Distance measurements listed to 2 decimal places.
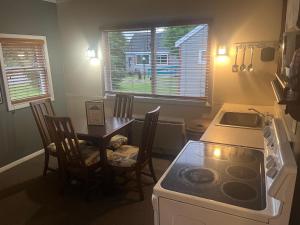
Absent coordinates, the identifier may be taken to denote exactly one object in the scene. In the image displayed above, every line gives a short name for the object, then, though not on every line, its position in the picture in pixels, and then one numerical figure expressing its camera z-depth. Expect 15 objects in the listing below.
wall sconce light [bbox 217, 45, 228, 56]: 3.08
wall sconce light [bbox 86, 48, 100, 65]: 3.93
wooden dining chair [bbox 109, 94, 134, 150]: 3.36
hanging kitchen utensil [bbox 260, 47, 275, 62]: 2.87
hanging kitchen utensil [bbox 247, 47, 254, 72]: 3.02
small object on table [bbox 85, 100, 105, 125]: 2.77
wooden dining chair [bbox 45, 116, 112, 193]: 2.34
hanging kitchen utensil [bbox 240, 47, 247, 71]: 3.05
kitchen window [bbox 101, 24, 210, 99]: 3.37
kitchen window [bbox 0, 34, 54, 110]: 3.26
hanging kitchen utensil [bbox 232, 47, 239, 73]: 3.07
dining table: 2.47
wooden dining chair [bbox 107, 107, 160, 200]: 2.43
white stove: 0.95
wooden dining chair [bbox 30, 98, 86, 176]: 2.92
